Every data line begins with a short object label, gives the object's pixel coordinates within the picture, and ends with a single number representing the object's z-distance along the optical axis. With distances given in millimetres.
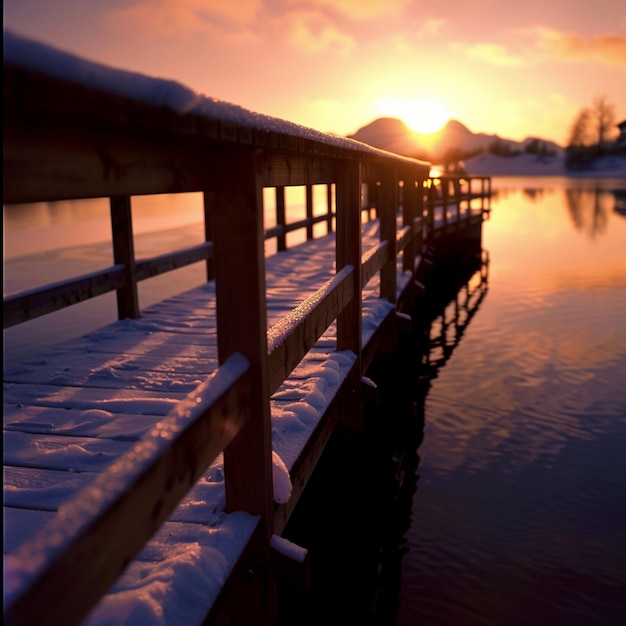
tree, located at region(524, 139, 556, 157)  133500
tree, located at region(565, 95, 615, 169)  114938
